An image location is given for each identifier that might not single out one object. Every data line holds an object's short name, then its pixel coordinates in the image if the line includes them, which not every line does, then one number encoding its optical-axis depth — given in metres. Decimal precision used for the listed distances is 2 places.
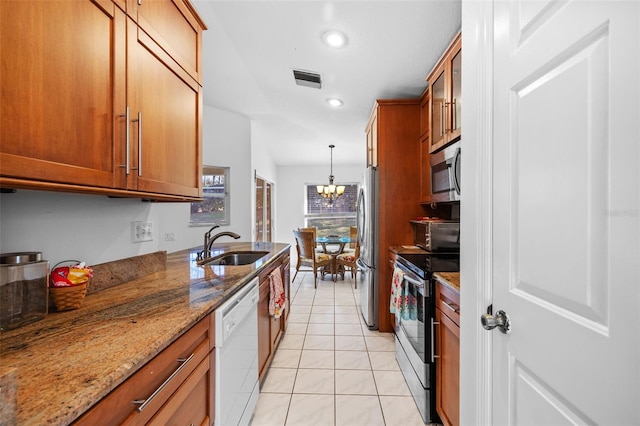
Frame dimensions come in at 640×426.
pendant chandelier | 5.46
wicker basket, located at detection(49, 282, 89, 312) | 0.96
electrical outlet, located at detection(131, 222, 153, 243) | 1.50
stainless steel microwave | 1.93
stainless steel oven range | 1.61
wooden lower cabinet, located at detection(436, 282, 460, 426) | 1.34
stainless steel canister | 0.82
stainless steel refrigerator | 2.88
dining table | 5.05
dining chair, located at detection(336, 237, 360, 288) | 4.87
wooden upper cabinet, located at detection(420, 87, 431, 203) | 2.73
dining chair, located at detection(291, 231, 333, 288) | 4.80
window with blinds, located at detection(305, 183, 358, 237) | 6.69
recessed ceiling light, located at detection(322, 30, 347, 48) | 2.10
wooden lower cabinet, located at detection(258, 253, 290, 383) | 1.85
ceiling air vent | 2.77
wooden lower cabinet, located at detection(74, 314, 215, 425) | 0.63
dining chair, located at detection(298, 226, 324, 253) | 6.12
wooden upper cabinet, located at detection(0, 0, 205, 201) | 0.70
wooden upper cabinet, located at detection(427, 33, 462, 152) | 1.90
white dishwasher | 1.16
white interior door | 0.54
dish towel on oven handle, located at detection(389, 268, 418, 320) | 1.85
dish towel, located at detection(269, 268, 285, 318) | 2.04
